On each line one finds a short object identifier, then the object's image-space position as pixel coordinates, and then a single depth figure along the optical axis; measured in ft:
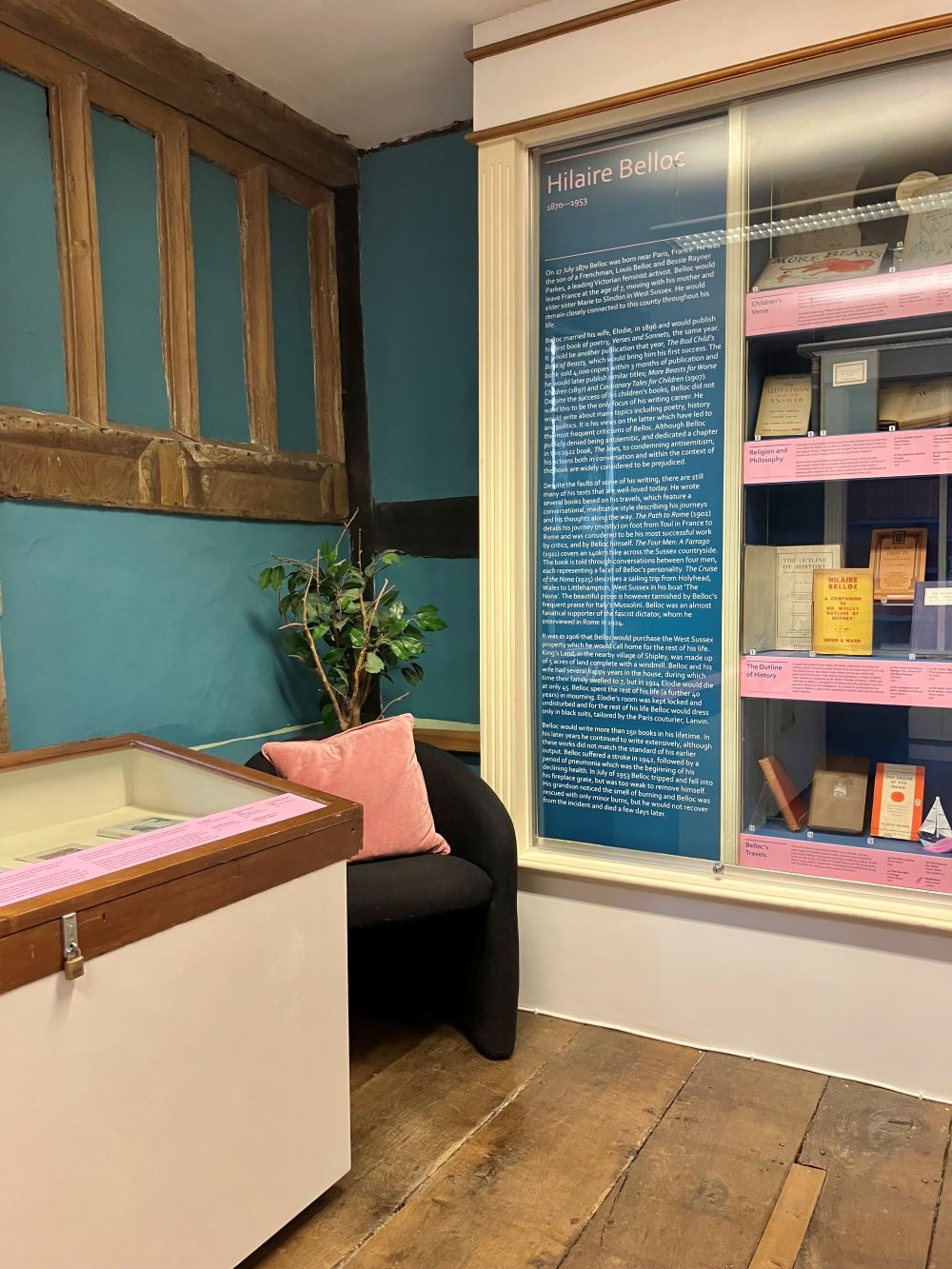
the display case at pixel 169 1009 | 4.61
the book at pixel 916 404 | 7.64
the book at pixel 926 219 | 7.49
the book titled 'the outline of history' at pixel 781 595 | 8.29
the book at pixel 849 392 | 7.90
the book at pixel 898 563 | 7.87
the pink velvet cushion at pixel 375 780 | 8.26
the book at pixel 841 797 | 8.22
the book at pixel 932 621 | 7.74
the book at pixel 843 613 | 8.00
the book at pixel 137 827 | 6.25
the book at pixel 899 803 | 7.97
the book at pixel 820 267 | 7.78
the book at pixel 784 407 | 8.16
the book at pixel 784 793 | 8.39
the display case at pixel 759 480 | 7.74
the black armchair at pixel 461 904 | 7.66
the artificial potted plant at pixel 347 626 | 9.78
